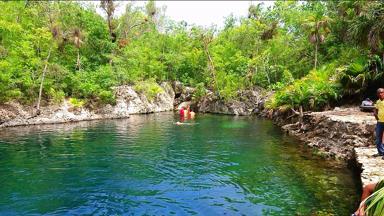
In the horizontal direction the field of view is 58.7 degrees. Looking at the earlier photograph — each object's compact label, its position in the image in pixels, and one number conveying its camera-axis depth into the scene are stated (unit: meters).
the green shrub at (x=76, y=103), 37.66
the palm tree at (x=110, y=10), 49.72
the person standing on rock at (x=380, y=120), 10.58
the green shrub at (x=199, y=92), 50.94
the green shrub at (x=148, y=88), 47.86
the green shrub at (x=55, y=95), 36.63
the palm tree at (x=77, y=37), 41.69
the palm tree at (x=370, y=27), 19.73
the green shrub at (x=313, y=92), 25.16
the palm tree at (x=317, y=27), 35.41
